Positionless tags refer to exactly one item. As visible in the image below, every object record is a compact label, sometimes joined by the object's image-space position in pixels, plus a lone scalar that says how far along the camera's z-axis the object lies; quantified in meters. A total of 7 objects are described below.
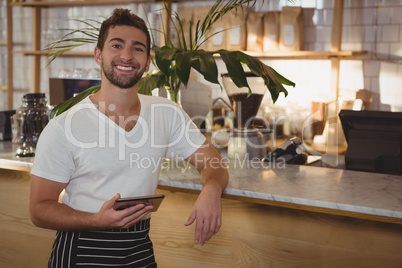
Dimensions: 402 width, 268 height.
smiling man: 1.46
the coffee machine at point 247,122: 2.12
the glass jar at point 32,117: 2.28
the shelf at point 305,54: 3.55
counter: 1.49
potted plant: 1.77
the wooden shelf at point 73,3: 4.41
